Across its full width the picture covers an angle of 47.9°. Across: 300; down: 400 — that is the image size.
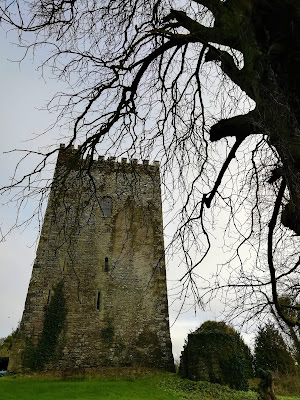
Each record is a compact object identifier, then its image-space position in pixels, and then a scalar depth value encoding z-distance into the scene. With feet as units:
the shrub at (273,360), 47.18
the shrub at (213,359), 38.75
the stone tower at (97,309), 39.55
